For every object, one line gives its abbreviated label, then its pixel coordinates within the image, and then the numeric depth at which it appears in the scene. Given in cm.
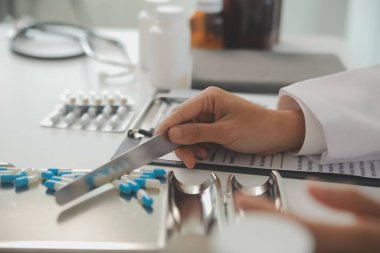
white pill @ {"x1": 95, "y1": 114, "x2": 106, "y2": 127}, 78
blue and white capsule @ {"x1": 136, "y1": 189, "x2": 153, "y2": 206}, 56
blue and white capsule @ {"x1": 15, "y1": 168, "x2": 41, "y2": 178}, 61
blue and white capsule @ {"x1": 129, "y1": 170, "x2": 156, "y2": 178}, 61
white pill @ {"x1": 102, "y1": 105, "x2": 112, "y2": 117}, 81
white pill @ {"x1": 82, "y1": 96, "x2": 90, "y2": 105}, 82
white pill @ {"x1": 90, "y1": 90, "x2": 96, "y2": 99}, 85
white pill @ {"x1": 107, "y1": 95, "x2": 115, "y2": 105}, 83
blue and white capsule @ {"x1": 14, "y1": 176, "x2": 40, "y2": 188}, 60
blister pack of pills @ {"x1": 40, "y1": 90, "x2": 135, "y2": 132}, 78
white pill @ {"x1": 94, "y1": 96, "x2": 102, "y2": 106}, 82
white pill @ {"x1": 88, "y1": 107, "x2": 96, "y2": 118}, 81
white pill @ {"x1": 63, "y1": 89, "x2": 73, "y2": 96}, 87
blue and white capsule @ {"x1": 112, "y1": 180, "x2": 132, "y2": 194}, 58
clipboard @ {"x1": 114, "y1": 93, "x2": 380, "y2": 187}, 64
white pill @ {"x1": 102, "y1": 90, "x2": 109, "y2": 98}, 87
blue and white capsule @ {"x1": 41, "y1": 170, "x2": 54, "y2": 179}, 61
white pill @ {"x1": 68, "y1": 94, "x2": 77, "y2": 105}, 83
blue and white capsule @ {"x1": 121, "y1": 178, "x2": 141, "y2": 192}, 59
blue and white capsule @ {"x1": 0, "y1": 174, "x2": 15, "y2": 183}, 61
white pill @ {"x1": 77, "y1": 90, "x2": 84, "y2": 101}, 84
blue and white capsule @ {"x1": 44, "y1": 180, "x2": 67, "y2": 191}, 59
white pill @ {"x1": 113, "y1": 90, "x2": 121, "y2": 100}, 85
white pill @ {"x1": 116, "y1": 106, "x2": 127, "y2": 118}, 81
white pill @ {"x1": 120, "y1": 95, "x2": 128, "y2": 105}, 84
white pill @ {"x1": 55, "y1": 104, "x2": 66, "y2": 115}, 82
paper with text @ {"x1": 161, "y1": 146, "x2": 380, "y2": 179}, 66
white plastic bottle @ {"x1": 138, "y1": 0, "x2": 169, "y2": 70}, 103
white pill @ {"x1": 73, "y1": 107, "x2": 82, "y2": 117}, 81
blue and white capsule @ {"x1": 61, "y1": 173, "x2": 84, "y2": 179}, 61
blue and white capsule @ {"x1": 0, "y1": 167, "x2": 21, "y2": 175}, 62
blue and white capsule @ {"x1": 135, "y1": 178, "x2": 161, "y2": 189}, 60
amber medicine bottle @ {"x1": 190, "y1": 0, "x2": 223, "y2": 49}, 113
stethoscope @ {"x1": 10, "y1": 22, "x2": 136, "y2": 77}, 107
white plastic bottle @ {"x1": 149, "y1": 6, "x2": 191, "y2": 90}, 91
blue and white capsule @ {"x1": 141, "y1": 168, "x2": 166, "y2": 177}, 61
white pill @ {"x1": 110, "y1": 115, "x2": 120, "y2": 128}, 78
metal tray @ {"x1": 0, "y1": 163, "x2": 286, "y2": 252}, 50
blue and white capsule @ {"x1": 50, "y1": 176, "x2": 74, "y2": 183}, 60
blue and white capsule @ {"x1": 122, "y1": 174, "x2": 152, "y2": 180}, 61
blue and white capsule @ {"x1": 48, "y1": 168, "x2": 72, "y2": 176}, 62
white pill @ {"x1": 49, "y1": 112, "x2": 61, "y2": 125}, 79
